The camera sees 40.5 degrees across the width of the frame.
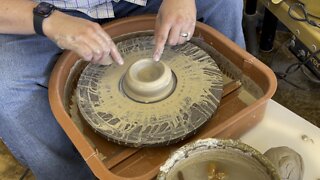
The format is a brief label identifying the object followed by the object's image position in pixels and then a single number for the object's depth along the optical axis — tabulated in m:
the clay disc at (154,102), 1.05
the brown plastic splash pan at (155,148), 1.03
